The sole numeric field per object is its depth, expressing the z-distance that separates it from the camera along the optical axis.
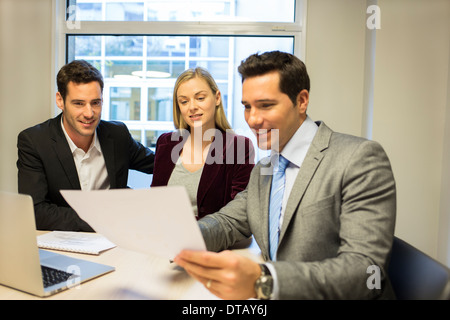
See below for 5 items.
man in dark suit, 2.09
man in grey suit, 0.89
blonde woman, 1.96
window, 3.13
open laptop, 0.96
